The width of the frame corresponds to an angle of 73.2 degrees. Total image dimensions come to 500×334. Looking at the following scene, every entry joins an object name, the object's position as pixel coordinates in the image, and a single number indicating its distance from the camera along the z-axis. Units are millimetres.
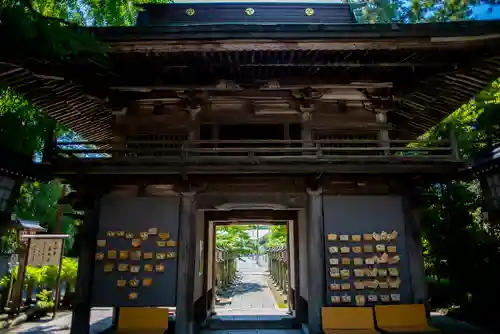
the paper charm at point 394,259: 7863
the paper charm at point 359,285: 7711
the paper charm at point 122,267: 7789
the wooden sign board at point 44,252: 11352
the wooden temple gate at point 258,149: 7211
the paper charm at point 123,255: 7844
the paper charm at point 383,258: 7844
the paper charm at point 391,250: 7912
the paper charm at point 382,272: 7777
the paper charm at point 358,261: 7801
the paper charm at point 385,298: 7707
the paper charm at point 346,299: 7648
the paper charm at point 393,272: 7793
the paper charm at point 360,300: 7645
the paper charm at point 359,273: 7746
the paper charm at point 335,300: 7629
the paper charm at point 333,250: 7837
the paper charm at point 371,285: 7738
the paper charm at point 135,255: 7840
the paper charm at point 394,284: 7762
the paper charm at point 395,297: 7723
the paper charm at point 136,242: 7895
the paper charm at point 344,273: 7719
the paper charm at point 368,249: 7888
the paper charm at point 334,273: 7717
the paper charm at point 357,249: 7861
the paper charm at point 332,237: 7910
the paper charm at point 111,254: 7848
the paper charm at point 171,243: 7906
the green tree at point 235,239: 27962
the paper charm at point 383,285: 7758
